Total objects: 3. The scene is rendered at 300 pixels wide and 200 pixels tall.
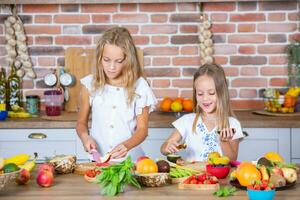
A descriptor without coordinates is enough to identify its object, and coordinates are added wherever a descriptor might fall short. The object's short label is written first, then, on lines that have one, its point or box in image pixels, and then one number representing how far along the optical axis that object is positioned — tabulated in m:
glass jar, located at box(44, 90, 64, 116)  4.33
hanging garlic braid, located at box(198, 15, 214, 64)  4.55
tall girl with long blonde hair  3.37
